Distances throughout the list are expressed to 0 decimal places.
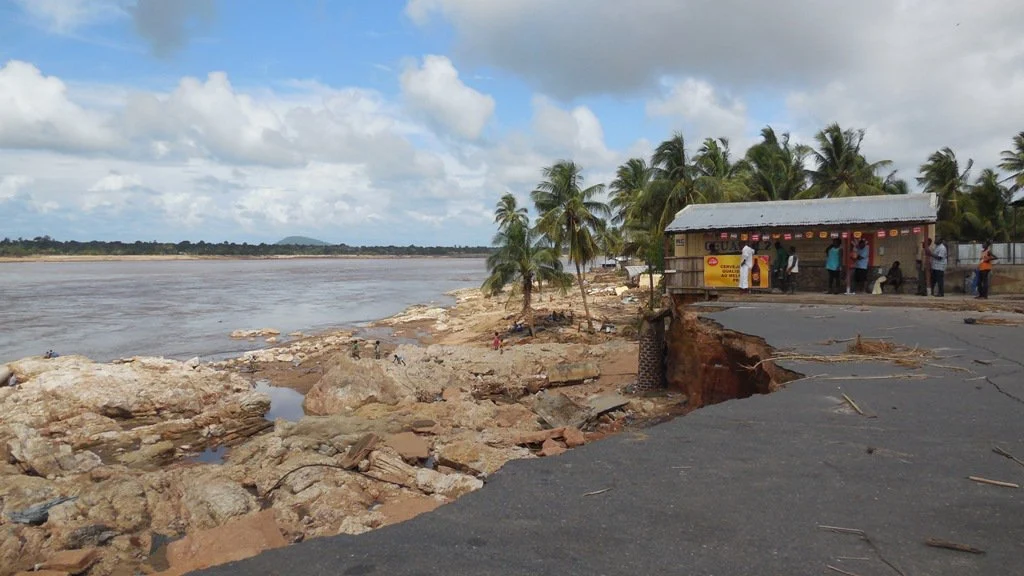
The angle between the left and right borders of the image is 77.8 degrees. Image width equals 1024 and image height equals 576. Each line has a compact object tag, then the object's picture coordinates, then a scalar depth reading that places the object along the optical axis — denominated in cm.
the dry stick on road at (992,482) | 449
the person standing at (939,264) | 1523
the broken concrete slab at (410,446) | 1046
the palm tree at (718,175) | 2486
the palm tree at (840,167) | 3119
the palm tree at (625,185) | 3681
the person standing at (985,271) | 1450
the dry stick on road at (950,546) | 362
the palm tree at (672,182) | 2498
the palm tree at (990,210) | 3106
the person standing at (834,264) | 1681
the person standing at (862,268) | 1650
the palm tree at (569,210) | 2595
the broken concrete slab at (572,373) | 1784
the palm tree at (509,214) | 2816
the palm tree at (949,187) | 3178
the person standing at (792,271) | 1725
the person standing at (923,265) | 1606
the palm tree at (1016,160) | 3322
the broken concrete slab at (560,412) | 1250
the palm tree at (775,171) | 3141
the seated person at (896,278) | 1675
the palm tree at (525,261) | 2725
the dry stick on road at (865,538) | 350
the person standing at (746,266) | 1619
